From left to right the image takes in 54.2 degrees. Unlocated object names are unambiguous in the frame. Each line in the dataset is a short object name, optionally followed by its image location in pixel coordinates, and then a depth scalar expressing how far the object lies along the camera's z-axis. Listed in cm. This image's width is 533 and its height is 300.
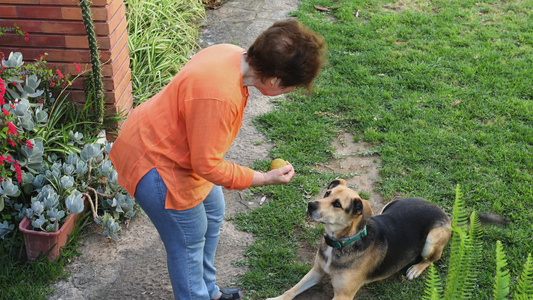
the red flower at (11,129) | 381
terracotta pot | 388
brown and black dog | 367
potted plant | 393
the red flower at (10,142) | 390
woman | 259
